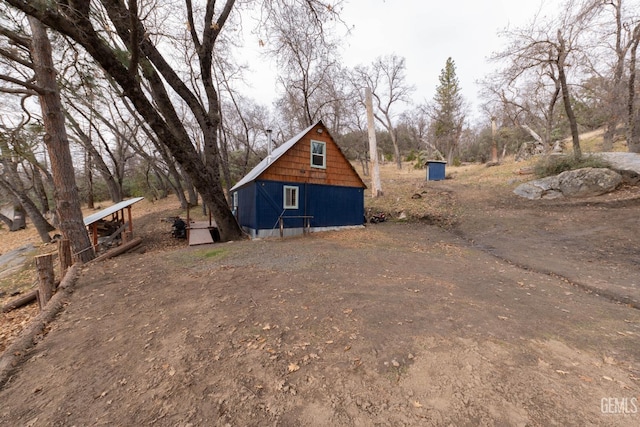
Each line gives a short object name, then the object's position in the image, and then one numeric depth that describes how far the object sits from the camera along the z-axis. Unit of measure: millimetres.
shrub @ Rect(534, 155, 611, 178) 12377
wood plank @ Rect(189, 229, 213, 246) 10461
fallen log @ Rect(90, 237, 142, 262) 7840
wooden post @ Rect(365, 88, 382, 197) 17156
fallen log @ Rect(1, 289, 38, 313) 5797
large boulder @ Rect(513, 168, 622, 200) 11352
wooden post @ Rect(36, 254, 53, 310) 5121
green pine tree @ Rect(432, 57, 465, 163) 37281
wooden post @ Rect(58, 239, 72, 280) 6429
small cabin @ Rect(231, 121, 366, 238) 11188
